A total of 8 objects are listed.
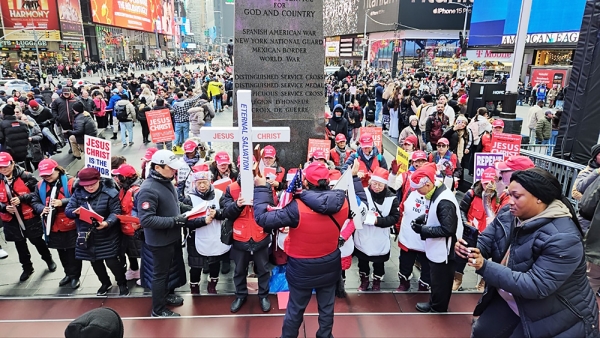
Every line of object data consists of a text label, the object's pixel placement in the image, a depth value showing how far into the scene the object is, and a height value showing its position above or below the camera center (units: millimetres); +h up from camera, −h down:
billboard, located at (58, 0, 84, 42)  49344 +5478
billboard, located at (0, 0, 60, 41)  46781 +5386
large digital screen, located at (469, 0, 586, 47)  27934 +3966
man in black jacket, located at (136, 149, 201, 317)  3912 -1508
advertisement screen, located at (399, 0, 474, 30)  49031 +6851
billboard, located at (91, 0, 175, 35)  56531 +8507
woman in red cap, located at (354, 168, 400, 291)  4742 -1819
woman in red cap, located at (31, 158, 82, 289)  4812 -1706
